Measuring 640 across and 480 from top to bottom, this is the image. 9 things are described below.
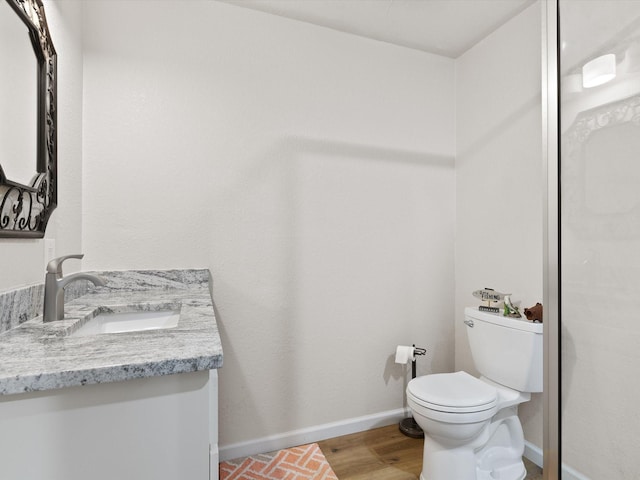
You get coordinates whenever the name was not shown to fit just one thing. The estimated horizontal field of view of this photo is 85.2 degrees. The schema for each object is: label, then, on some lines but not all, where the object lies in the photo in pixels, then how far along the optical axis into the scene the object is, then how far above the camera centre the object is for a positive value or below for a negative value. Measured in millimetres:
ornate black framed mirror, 1013 +334
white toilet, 1473 -699
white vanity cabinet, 628 -363
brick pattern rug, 1708 -1146
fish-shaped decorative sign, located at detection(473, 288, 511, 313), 1839 -280
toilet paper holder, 2049 -1097
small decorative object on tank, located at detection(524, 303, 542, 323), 1646 -326
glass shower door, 1042 +25
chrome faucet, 1081 -153
